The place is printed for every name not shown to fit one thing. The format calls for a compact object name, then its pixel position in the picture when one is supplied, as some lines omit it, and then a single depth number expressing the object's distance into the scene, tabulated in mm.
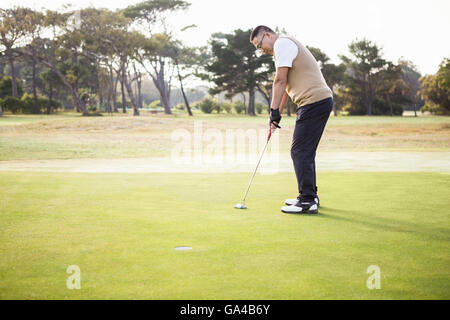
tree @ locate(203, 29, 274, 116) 60469
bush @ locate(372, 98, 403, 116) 74438
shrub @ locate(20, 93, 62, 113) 52812
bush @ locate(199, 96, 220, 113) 74625
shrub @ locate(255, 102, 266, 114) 76750
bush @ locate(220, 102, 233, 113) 75138
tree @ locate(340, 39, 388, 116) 73000
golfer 5258
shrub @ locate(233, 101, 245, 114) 75562
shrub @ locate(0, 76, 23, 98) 53791
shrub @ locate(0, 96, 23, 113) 49656
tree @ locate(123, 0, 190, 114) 58697
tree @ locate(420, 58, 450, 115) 66062
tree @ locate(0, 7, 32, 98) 44812
